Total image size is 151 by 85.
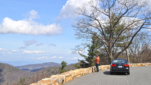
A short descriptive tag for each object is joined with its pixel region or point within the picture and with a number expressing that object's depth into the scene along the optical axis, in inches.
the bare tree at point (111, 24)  1085.8
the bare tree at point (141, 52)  1658.5
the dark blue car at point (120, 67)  545.6
